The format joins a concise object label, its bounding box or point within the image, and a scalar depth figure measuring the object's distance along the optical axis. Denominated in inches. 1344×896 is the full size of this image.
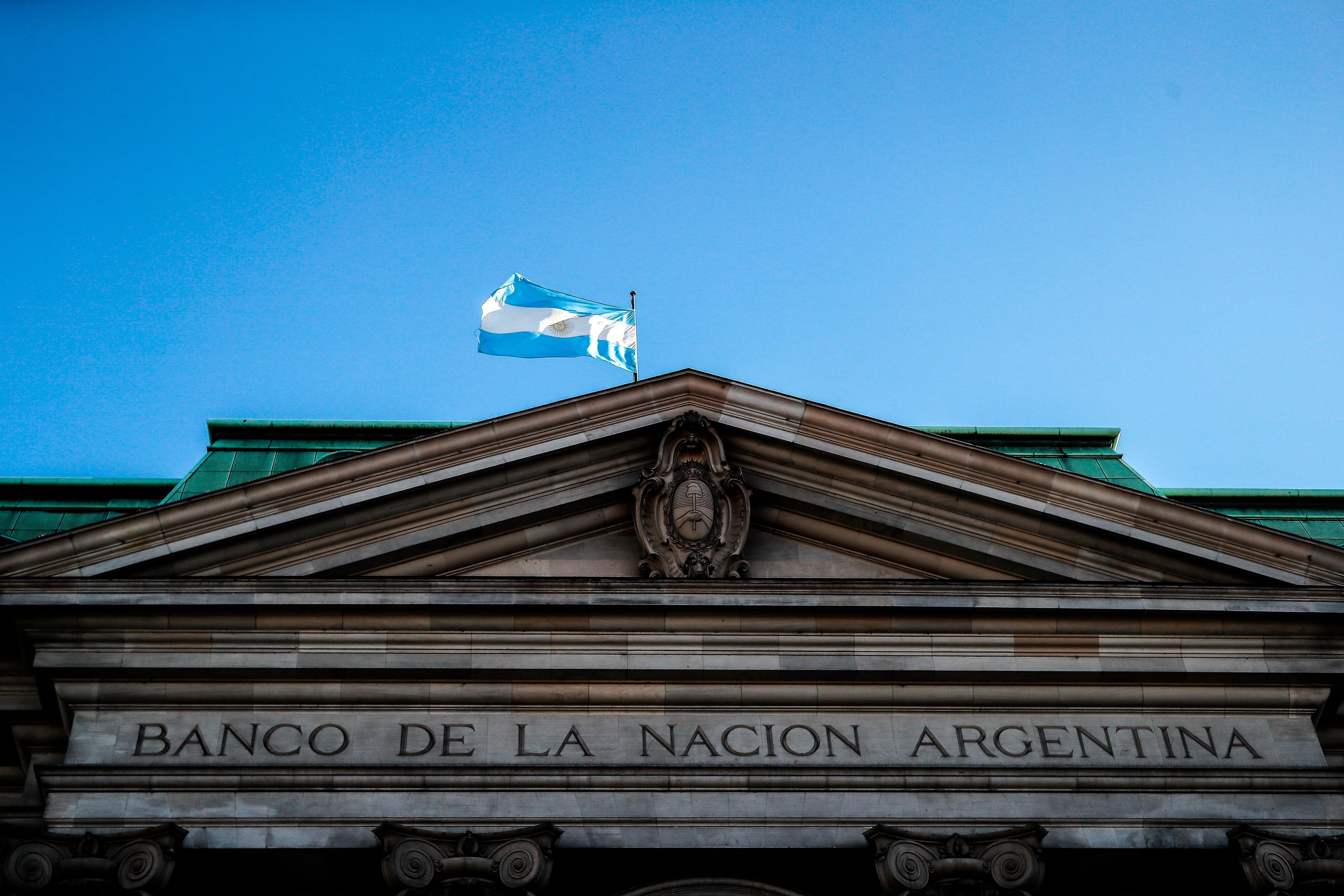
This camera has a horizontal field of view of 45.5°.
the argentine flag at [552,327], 946.1
